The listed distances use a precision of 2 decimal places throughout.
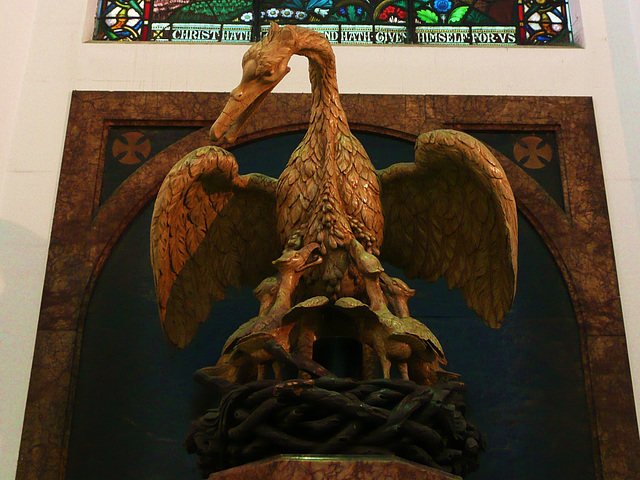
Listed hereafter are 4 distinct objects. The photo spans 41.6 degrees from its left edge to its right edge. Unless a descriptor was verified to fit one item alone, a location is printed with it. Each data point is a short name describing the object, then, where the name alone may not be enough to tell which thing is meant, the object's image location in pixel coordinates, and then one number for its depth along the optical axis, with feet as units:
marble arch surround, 10.46
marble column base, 6.83
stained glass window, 13.19
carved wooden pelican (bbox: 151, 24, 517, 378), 8.82
